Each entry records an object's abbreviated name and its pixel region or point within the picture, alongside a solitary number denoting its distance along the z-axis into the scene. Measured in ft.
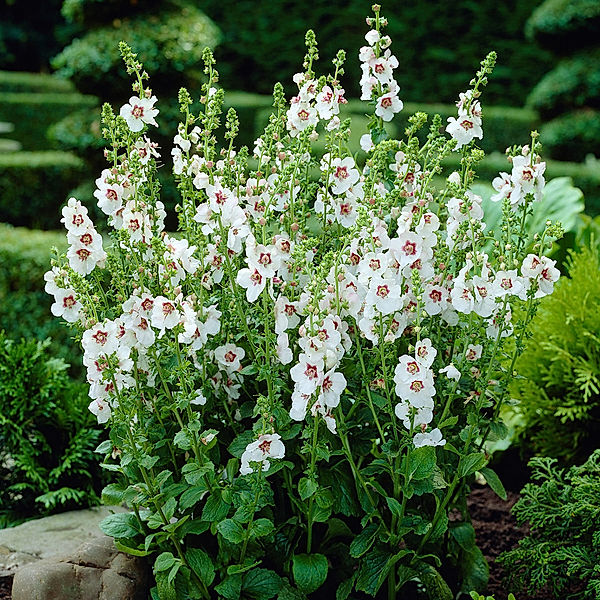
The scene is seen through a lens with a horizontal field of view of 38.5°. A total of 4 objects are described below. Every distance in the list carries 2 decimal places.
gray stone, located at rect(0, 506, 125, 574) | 7.53
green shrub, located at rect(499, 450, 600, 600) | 6.84
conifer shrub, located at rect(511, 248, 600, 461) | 9.23
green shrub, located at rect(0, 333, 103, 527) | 8.98
